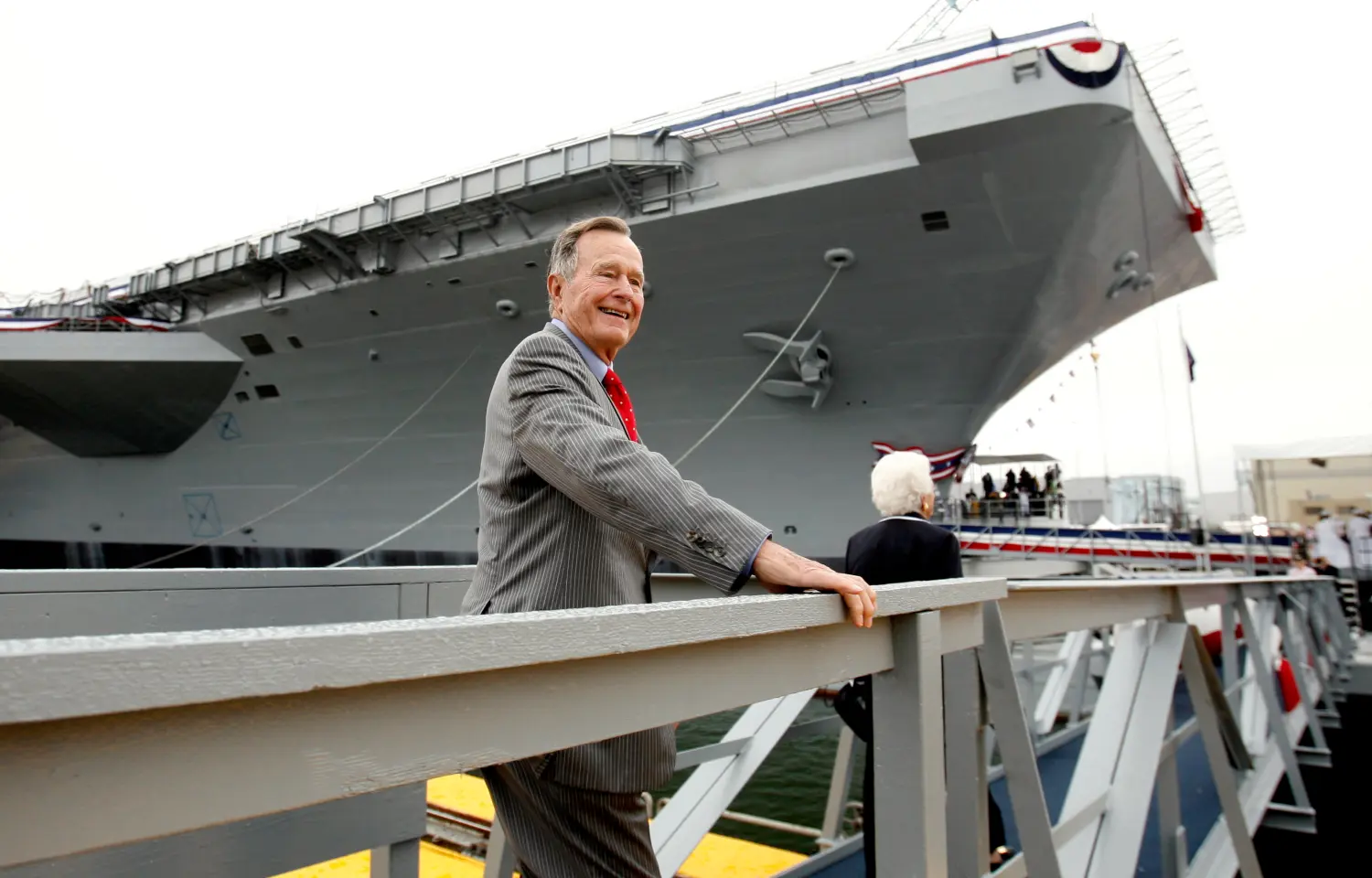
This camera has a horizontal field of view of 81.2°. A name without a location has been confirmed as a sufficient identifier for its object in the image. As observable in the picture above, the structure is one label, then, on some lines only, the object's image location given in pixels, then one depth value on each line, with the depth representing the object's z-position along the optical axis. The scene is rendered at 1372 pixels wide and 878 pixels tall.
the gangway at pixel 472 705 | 0.46
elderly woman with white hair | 2.14
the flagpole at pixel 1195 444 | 5.44
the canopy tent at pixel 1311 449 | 14.04
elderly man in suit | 0.96
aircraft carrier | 7.85
